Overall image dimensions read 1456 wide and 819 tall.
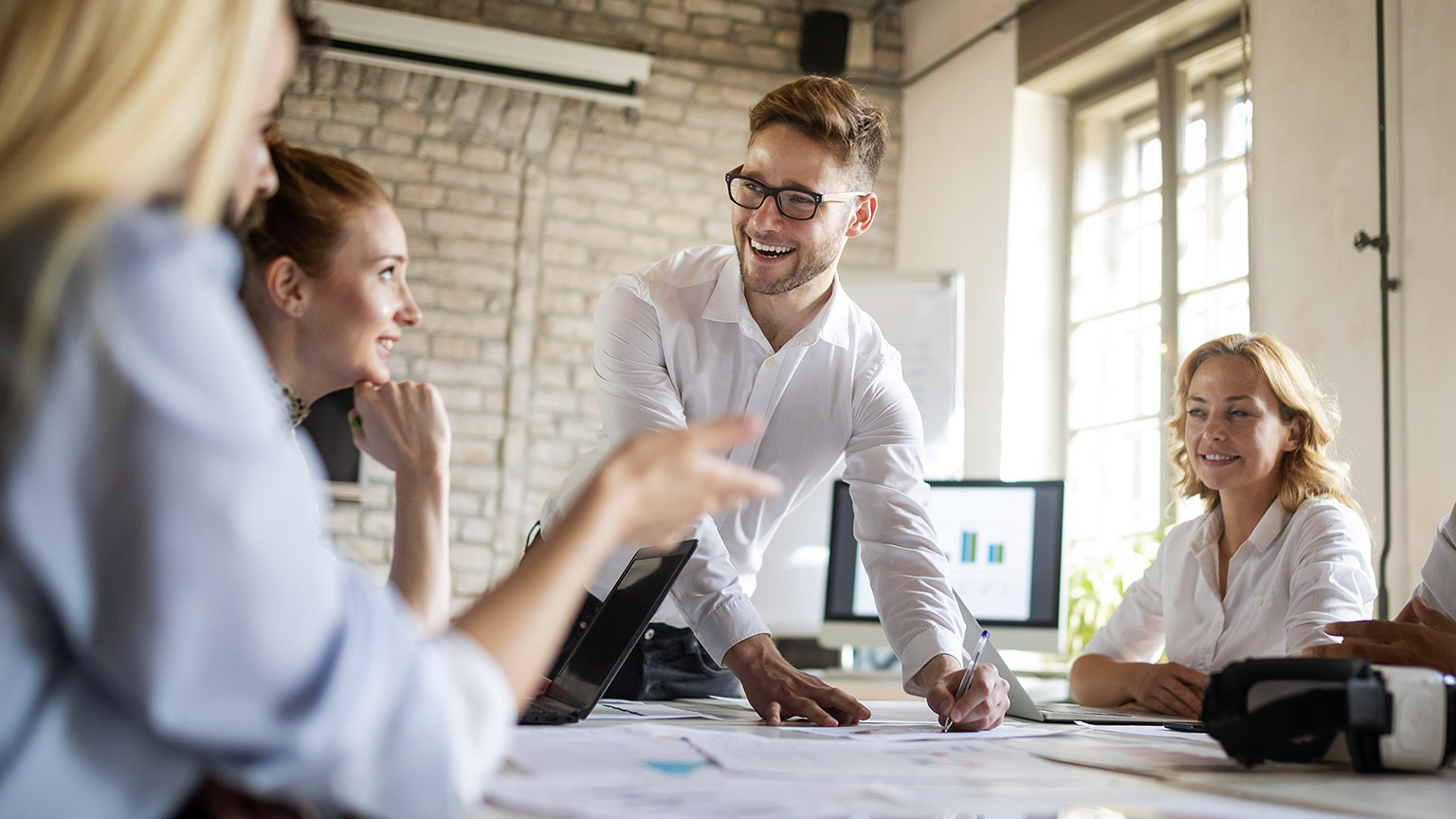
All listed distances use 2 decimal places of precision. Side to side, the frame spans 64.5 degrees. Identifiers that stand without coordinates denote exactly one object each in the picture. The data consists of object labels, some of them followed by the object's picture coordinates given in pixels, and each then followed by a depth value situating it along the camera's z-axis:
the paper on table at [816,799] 0.75
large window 4.47
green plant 4.39
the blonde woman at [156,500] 0.51
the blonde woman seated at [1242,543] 2.12
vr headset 1.08
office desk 0.79
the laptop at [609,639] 1.37
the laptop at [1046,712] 1.73
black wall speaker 5.85
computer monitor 3.19
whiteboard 4.68
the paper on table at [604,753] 0.92
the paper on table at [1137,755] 1.12
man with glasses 1.95
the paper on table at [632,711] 1.47
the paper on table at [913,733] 1.32
